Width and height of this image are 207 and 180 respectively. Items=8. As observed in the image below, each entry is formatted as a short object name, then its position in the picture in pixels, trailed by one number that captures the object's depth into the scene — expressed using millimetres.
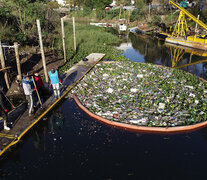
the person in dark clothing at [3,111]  6922
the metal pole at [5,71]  10357
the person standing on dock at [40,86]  9117
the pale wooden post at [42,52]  10656
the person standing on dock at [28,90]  7779
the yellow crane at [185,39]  22328
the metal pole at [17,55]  10075
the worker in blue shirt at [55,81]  9172
